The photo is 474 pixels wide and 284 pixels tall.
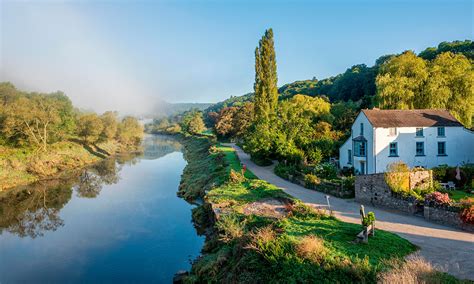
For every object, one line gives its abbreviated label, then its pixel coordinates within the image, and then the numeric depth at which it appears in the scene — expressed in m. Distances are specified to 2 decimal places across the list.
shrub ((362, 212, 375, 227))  12.54
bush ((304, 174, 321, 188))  23.91
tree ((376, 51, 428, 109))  37.12
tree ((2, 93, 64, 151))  42.54
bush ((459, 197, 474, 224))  13.92
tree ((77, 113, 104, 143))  63.25
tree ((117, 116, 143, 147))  80.50
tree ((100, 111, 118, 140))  68.55
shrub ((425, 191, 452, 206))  15.45
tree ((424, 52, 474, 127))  35.78
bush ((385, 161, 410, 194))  17.73
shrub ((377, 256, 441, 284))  7.40
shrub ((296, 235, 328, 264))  10.55
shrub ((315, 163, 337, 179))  27.14
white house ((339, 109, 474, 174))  27.84
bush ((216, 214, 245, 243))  14.60
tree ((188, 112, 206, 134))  104.75
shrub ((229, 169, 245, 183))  26.08
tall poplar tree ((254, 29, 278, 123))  45.88
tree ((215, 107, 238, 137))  65.43
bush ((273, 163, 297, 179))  28.29
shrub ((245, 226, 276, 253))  11.95
